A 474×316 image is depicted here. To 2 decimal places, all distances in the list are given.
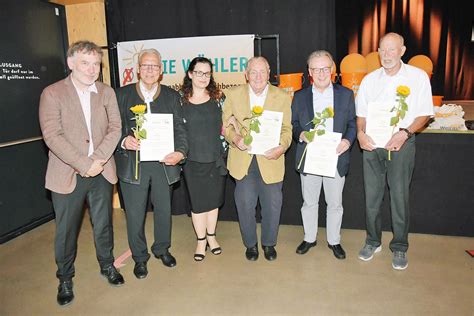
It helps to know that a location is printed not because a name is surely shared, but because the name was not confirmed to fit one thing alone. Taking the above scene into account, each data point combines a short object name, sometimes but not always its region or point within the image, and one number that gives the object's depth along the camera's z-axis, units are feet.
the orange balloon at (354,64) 12.30
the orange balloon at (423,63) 13.26
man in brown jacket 7.75
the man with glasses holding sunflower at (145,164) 8.84
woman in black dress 9.36
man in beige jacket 9.32
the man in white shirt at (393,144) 8.89
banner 12.82
